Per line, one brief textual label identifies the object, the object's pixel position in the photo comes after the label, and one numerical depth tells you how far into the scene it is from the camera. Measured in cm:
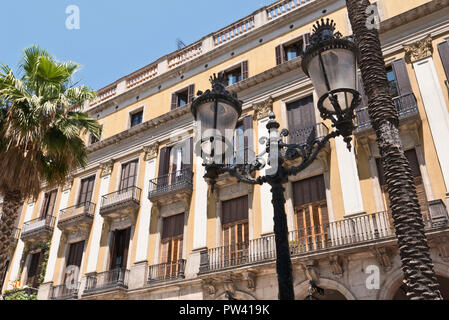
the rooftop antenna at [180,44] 2518
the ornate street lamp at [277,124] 507
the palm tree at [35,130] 1071
